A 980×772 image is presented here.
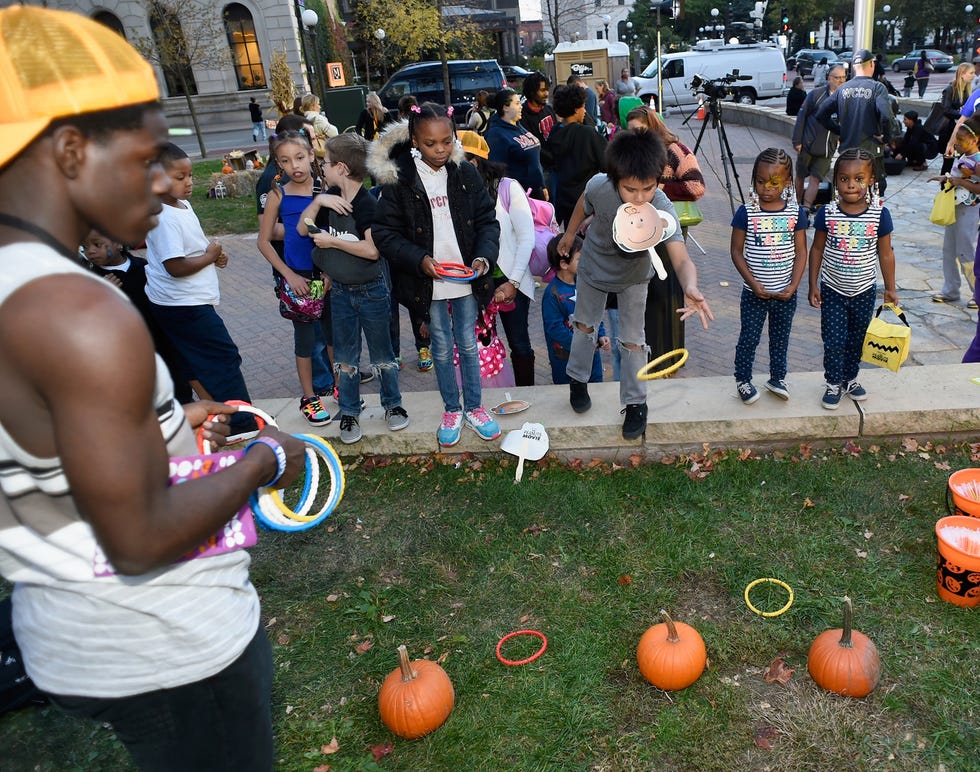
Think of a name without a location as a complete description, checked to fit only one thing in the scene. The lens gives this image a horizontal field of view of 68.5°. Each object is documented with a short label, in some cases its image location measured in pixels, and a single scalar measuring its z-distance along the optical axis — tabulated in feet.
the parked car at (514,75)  81.56
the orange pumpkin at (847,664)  9.09
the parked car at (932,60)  127.84
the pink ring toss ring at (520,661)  10.30
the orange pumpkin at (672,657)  9.43
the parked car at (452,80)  72.13
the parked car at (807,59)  133.68
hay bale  52.29
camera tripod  31.17
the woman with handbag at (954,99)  35.65
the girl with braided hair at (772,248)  14.10
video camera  33.55
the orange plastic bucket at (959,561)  10.12
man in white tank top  3.74
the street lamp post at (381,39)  90.68
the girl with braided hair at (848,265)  13.71
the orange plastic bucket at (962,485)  11.15
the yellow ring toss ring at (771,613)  10.52
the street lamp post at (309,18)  62.41
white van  96.37
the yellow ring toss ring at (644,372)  12.52
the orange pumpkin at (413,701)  9.25
